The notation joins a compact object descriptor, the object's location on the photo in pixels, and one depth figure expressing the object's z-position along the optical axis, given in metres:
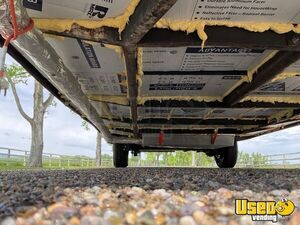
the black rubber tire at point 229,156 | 5.67
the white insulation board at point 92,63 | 2.62
